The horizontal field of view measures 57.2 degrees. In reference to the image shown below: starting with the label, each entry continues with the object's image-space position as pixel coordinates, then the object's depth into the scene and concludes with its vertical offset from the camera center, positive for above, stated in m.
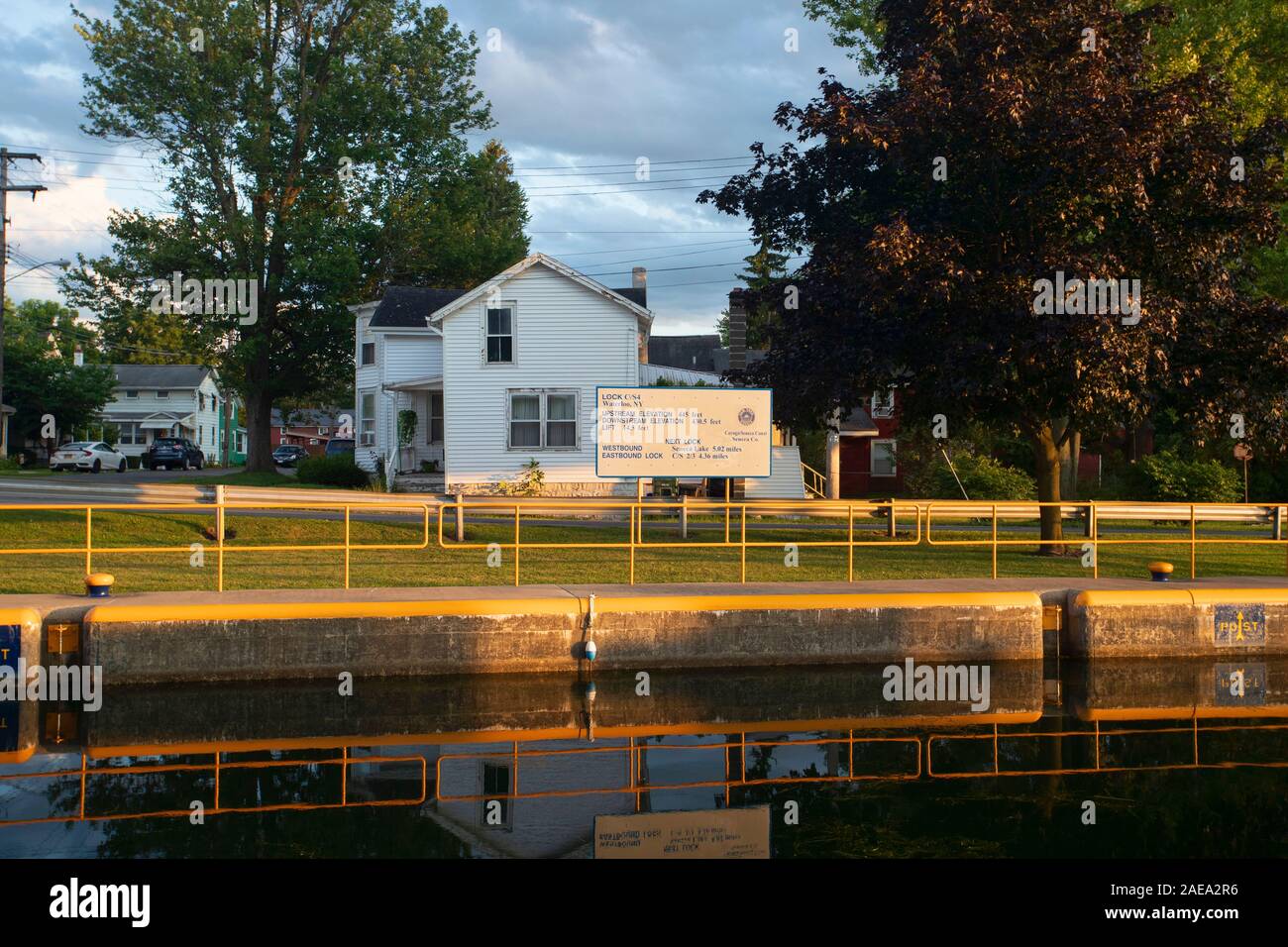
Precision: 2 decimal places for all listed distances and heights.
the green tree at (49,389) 54.66 +3.16
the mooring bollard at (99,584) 14.07 -1.53
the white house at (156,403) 73.19 +3.36
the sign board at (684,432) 17.89 +0.38
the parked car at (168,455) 55.94 +0.08
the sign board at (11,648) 12.69 -2.06
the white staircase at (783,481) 34.53 -0.73
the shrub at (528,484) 32.59 -0.77
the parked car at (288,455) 73.38 +0.12
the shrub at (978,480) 38.31 -0.80
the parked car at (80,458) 47.78 -0.05
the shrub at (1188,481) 36.72 -0.79
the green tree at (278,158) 38.62 +10.39
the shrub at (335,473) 36.34 -0.52
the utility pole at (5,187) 43.28 +9.90
